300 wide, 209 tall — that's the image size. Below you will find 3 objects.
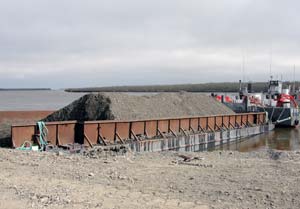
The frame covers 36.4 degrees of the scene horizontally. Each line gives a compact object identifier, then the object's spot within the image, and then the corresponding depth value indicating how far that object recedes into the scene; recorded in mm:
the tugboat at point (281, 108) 43269
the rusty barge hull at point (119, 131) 18781
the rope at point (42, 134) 18477
